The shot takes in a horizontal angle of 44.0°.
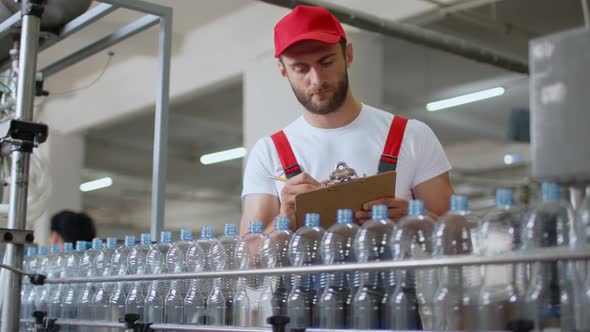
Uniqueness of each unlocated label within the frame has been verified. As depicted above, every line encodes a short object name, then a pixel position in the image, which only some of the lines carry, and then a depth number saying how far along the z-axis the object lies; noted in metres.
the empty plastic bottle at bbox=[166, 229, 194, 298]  2.14
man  2.30
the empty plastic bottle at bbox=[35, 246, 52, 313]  2.65
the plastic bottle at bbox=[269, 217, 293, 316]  1.80
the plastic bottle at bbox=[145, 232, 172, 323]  2.11
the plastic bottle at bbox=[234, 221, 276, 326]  1.88
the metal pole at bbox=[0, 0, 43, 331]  2.18
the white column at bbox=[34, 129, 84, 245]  9.29
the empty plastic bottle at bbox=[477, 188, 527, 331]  1.39
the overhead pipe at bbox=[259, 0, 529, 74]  4.86
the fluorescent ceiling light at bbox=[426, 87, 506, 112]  6.61
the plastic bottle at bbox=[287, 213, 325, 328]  1.72
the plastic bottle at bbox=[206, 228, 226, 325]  1.96
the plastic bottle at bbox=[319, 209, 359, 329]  1.65
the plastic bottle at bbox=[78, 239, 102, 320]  2.39
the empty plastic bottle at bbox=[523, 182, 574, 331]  1.33
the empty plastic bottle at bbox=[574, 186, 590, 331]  1.27
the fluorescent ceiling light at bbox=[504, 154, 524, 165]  10.10
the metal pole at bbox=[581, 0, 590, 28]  5.69
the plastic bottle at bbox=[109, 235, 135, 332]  2.25
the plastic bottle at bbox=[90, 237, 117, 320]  2.32
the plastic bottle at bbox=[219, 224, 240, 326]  1.96
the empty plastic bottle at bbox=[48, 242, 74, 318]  2.57
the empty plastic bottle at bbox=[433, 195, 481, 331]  1.46
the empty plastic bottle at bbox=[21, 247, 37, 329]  2.78
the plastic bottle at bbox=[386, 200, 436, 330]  1.55
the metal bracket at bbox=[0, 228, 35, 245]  2.11
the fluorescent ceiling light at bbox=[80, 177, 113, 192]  13.02
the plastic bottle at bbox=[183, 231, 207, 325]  1.98
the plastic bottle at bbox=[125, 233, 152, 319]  2.16
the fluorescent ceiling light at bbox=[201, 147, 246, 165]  10.29
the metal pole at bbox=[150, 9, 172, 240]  2.81
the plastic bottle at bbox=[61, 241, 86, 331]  2.48
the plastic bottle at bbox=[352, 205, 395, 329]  1.59
